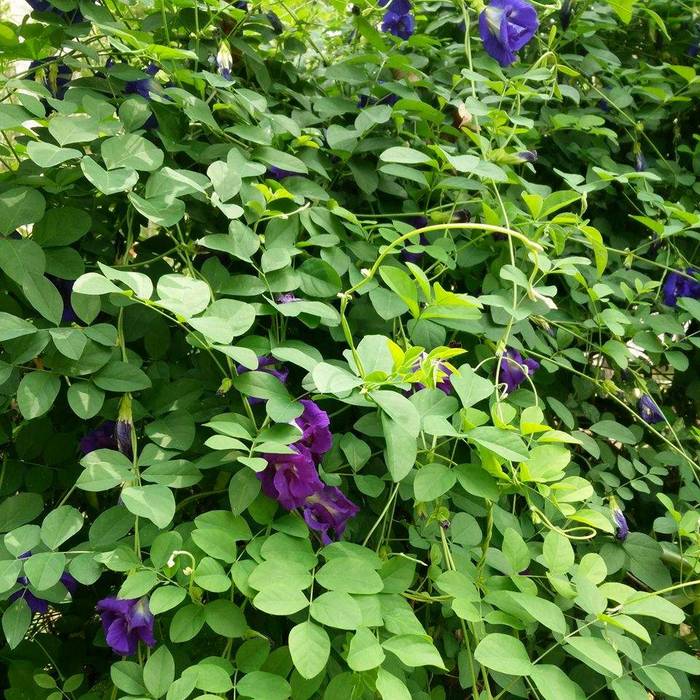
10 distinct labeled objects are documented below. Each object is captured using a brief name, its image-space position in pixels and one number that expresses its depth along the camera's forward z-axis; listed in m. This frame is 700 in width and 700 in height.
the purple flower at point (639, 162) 1.43
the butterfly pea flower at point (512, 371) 1.02
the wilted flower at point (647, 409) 1.23
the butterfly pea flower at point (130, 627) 0.75
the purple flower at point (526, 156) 1.09
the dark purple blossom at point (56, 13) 1.08
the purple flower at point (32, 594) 0.80
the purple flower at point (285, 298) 0.91
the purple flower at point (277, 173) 1.05
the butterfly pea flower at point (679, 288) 1.31
